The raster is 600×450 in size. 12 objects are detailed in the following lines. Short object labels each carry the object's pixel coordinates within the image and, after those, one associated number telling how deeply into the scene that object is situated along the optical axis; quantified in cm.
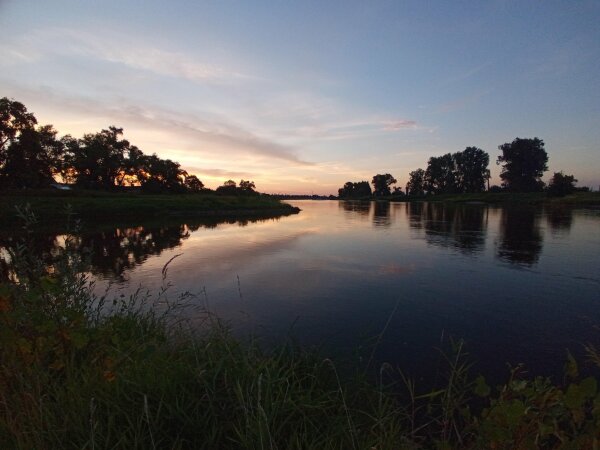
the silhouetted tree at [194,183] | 11698
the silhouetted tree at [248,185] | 13638
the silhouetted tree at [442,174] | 15500
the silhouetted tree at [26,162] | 4747
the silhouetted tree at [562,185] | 10000
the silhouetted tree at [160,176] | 9012
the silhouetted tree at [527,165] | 12394
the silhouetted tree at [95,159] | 7725
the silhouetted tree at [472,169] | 14550
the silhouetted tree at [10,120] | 4550
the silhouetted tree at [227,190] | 11254
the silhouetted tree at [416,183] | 18212
